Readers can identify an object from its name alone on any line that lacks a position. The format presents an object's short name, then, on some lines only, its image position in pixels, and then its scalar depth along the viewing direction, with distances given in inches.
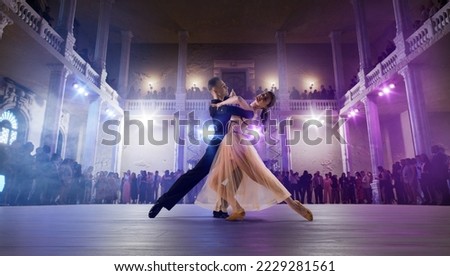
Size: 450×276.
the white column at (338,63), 647.1
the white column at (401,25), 390.0
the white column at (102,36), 530.4
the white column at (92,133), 482.3
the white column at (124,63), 655.5
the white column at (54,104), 357.7
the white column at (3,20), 271.0
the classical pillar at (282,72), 637.3
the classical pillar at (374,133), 469.4
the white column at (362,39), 520.1
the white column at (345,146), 621.6
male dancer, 114.3
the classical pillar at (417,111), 350.3
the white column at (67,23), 398.9
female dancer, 106.9
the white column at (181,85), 616.7
